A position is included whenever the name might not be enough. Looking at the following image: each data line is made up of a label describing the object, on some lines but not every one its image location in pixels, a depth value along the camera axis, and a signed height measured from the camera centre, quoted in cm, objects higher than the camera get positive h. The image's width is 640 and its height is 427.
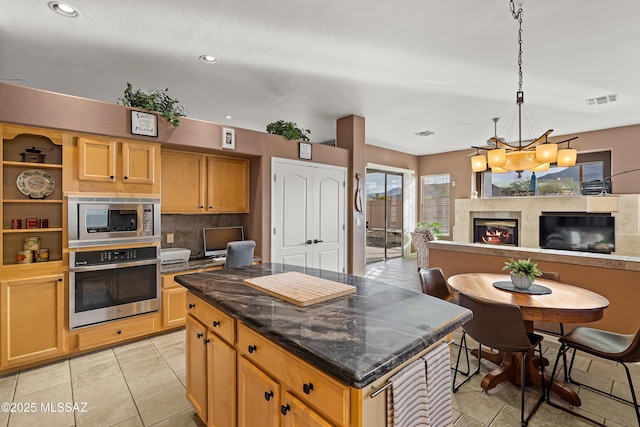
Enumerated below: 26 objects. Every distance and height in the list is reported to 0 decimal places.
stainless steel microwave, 273 -5
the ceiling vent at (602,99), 399 +155
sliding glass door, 788 -2
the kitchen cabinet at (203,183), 357 +40
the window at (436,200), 811 +40
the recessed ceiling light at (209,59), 300 +157
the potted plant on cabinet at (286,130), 417 +118
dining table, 204 -64
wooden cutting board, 157 -42
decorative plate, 264 +28
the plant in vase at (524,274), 246 -49
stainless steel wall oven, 275 -67
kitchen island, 99 -50
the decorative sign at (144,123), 299 +92
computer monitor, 398 -32
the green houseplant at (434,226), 788 -31
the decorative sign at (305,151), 434 +92
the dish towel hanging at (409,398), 104 -66
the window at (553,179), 587 +76
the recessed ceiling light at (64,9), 219 +153
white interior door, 416 -1
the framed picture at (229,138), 359 +91
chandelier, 300 +60
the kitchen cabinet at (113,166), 276 +48
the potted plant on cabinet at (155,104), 304 +114
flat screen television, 554 -36
